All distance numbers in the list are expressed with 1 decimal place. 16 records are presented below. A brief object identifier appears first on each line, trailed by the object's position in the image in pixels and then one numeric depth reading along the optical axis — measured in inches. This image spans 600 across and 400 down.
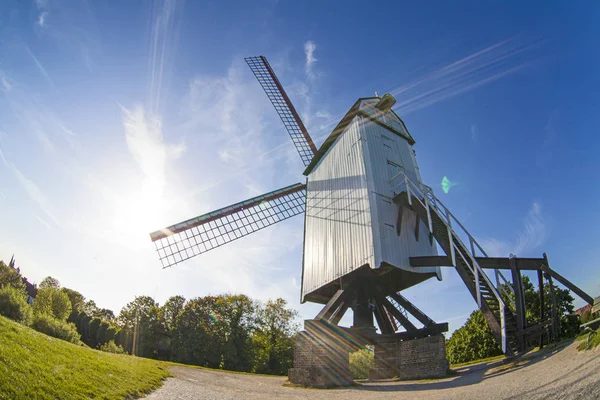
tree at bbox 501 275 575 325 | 786.8
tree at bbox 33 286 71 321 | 1464.1
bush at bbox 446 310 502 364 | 916.6
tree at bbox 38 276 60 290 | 2558.3
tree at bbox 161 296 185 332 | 1570.6
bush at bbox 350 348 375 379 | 1432.1
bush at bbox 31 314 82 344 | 709.9
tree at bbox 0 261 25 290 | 1815.9
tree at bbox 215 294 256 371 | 1226.6
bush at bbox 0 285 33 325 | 701.9
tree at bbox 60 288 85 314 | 2362.2
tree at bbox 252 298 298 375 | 1383.0
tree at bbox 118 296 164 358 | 1440.7
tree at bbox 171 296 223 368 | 1203.9
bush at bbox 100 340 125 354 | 894.4
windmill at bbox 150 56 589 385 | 438.0
